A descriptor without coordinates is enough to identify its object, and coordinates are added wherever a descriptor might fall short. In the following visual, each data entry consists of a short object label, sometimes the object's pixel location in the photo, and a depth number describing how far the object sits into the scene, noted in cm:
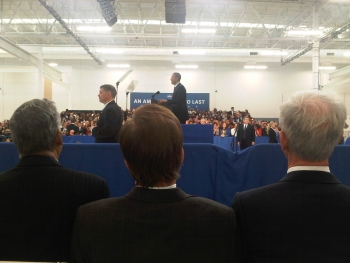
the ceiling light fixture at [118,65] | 1903
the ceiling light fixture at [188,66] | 1933
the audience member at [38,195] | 129
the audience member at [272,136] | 864
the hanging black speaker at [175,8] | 771
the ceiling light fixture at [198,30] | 1218
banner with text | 1803
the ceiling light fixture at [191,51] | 1474
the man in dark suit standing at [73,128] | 953
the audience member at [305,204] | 95
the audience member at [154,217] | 87
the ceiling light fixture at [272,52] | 1467
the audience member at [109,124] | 350
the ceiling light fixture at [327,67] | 1738
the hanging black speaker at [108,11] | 825
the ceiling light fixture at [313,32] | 1042
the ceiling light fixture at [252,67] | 1928
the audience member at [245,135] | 841
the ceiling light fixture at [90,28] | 1098
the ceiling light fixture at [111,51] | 1539
